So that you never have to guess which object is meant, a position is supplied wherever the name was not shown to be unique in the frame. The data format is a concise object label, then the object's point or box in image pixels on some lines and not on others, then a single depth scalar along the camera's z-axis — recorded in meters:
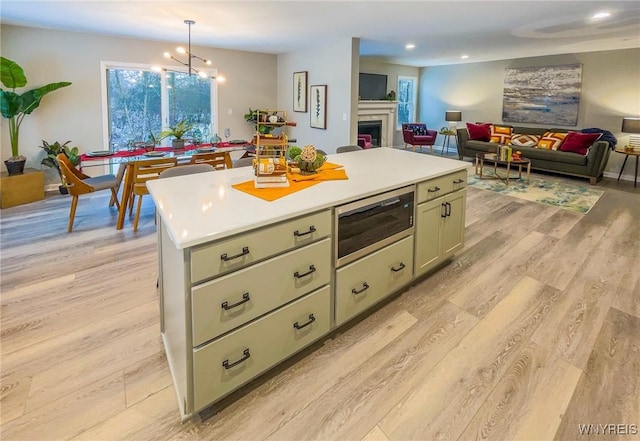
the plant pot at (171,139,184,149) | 4.59
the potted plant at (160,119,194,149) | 4.55
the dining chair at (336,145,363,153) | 3.98
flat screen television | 9.22
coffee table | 6.44
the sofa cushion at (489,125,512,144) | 8.23
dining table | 3.96
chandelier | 4.82
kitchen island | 1.49
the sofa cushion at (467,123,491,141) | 8.53
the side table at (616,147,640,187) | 6.43
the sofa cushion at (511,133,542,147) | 7.74
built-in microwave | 2.05
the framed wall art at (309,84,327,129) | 6.77
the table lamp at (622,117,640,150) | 6.29
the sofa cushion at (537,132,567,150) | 7.27
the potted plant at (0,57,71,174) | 4.74
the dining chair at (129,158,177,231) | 3.89
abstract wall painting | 7.64
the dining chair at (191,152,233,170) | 4.29
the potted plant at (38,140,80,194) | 5.38
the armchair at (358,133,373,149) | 8.09
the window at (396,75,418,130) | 10.74
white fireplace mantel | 9.07
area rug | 5.31
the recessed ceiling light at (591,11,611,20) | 4.31
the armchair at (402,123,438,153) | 9.60
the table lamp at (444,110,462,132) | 9.60
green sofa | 6.42
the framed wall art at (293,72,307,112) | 7.21
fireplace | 9.38
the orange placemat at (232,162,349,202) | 1.99
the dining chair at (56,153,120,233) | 3.78
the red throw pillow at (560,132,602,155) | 6.70
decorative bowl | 2.41
